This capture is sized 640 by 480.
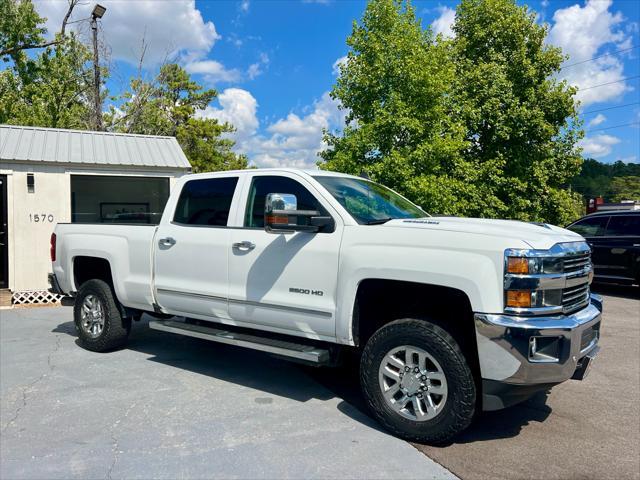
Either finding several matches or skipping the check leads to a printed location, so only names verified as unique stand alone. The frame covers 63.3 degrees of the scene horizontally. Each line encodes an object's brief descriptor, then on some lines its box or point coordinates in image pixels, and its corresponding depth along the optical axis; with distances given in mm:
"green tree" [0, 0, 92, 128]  19422
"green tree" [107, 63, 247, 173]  27203
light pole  19844
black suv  10922
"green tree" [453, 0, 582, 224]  20250
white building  10156
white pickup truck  3531
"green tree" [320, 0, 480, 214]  10586
